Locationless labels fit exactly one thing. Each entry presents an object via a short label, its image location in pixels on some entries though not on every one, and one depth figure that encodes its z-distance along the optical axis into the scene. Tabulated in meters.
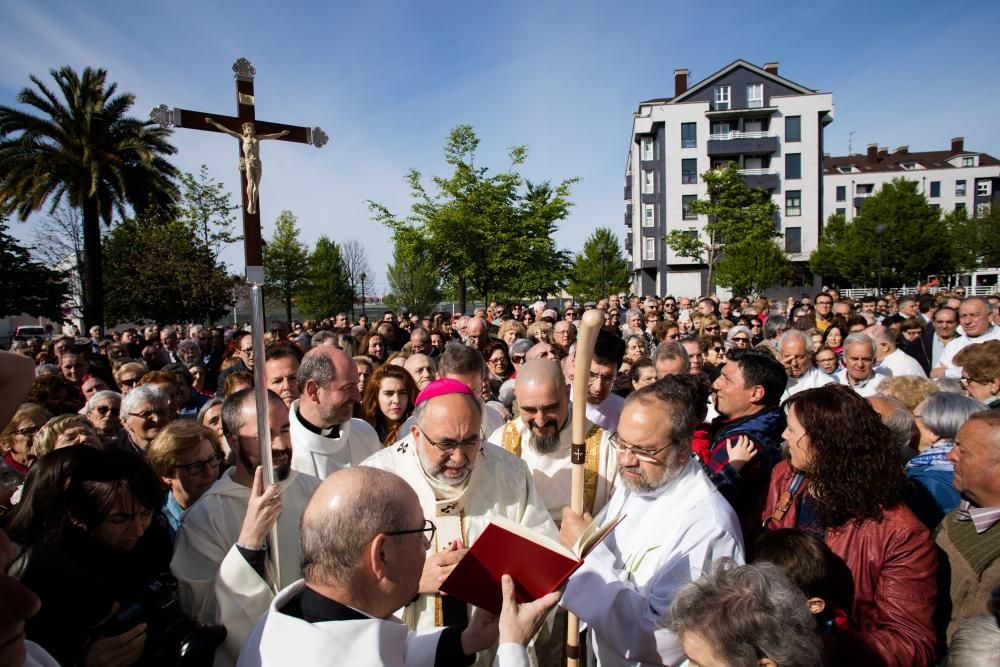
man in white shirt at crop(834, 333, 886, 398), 6.10
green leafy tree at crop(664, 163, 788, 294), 35.91
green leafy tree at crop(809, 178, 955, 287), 43.16
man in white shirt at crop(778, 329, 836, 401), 6.46
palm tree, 20.92
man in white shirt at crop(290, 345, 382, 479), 3.81
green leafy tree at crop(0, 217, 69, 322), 24.52
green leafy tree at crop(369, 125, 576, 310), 21.64
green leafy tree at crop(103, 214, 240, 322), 22.55
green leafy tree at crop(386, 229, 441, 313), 40.50
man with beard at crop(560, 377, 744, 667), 2.53
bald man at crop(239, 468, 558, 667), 1.78
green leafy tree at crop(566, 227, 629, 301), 53.44
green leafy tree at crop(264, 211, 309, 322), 33.81
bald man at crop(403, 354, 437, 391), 5.87
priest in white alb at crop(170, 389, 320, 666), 2.53
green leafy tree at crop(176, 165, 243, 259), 22.44
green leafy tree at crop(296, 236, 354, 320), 41.41
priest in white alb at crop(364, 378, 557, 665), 3.00
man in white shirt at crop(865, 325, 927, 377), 6.82
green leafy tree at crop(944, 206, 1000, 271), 50.00
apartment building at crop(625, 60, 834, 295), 45.56
